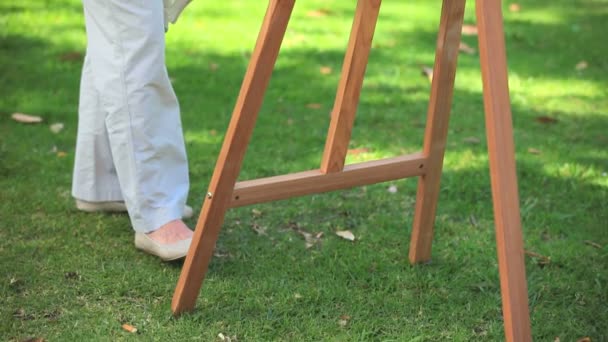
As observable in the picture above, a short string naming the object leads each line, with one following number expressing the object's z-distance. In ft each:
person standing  16.25
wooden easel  12.73
